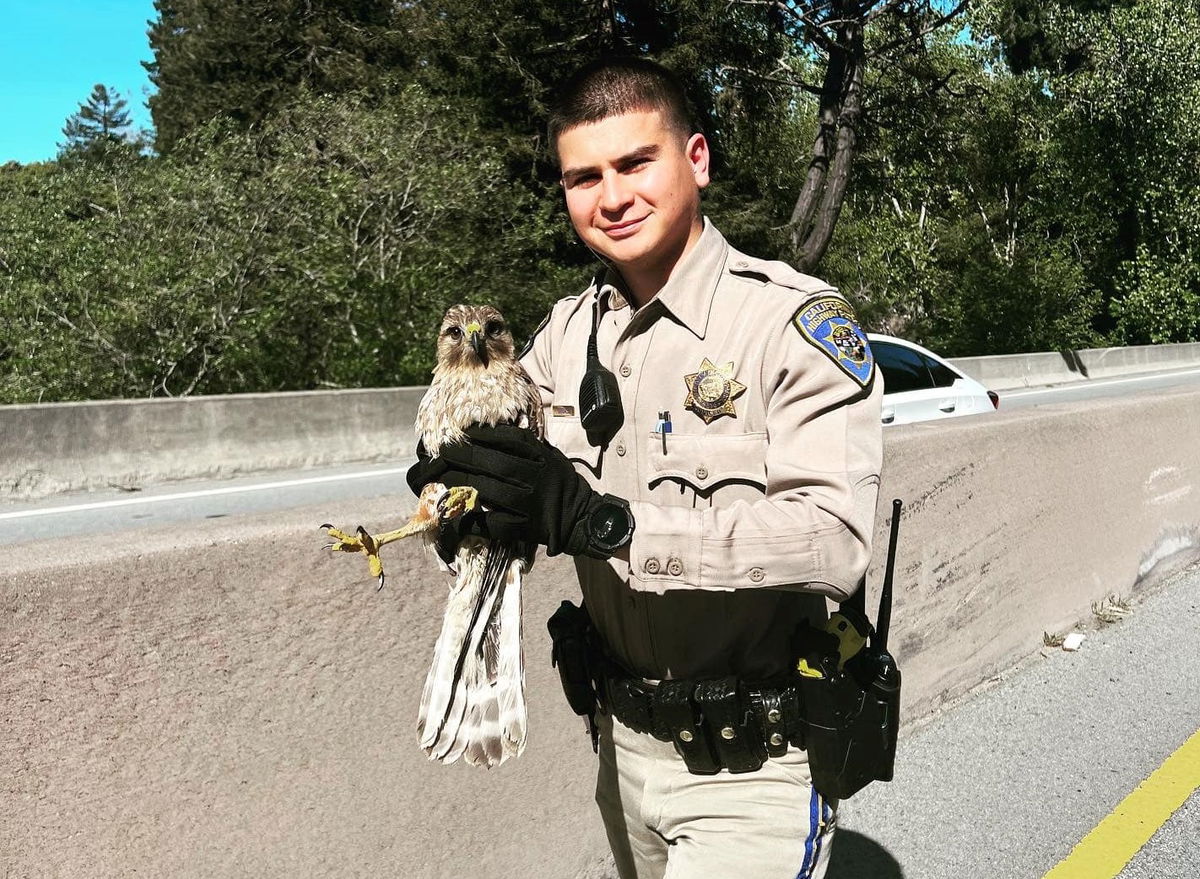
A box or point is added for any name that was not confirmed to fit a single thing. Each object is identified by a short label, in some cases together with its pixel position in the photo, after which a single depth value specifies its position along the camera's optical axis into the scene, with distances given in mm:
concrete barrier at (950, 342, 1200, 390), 24969
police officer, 1756
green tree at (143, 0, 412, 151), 33406
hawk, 1863
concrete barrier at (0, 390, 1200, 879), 2047
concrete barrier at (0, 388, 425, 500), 11164
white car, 11234
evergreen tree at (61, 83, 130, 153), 94062
